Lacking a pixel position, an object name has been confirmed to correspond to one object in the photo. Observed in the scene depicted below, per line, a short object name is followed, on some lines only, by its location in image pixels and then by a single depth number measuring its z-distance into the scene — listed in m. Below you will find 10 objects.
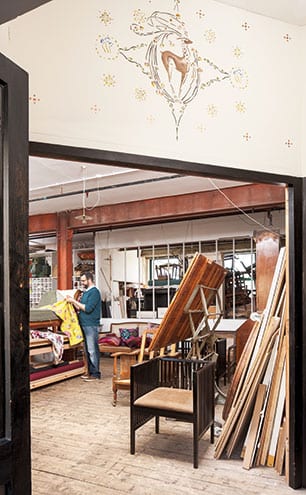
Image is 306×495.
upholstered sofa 8.62
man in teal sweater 6.89
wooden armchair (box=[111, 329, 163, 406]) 5.23
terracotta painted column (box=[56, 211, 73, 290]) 8.60
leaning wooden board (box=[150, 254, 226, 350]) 4.39
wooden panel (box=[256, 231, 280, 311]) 6.75
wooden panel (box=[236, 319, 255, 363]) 5.98
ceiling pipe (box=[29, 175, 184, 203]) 6.16
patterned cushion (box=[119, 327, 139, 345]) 9.08
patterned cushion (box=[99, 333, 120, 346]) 8.86
